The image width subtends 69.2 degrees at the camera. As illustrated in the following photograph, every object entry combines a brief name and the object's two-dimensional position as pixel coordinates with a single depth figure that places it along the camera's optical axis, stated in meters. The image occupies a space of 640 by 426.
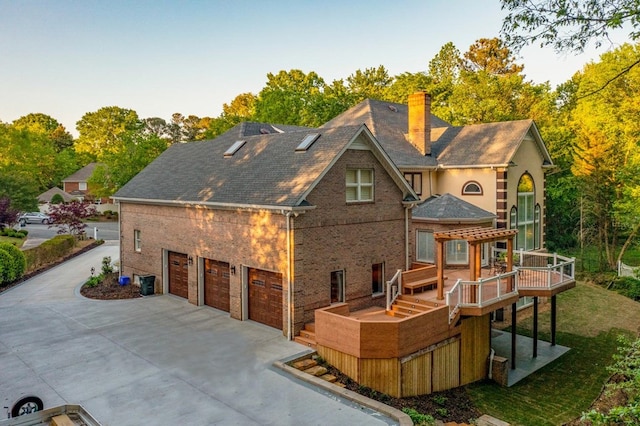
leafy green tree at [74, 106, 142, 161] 88.25
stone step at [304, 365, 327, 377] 12.81
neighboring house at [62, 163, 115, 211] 69.93
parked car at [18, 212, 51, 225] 51.53
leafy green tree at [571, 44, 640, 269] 32.47
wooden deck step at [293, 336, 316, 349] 14.34
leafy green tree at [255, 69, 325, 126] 47.25
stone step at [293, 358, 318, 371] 13.09
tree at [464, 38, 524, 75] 59.50
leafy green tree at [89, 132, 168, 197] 48.50
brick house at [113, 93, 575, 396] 14.38
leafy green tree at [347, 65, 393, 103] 59.21
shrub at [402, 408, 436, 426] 10.70
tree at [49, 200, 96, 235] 36.19
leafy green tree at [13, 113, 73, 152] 96.69
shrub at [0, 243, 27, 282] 23.41
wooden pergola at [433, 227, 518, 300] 15.33
